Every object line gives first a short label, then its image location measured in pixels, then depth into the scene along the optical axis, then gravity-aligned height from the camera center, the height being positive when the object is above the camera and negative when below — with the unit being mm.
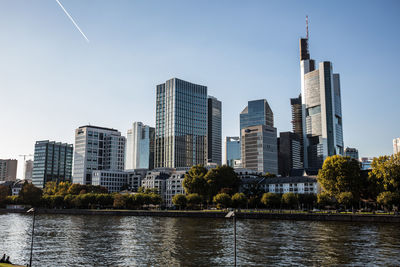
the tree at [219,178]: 176500 +5064
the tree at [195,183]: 175750 +2785
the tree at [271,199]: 160050 -3662
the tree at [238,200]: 163125 -4229
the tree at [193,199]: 167000 -4033
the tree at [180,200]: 171750 -4624
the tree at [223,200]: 161250 -4212
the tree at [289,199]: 156750 -3544
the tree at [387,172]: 122069 +5898
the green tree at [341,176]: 131750 +4733
